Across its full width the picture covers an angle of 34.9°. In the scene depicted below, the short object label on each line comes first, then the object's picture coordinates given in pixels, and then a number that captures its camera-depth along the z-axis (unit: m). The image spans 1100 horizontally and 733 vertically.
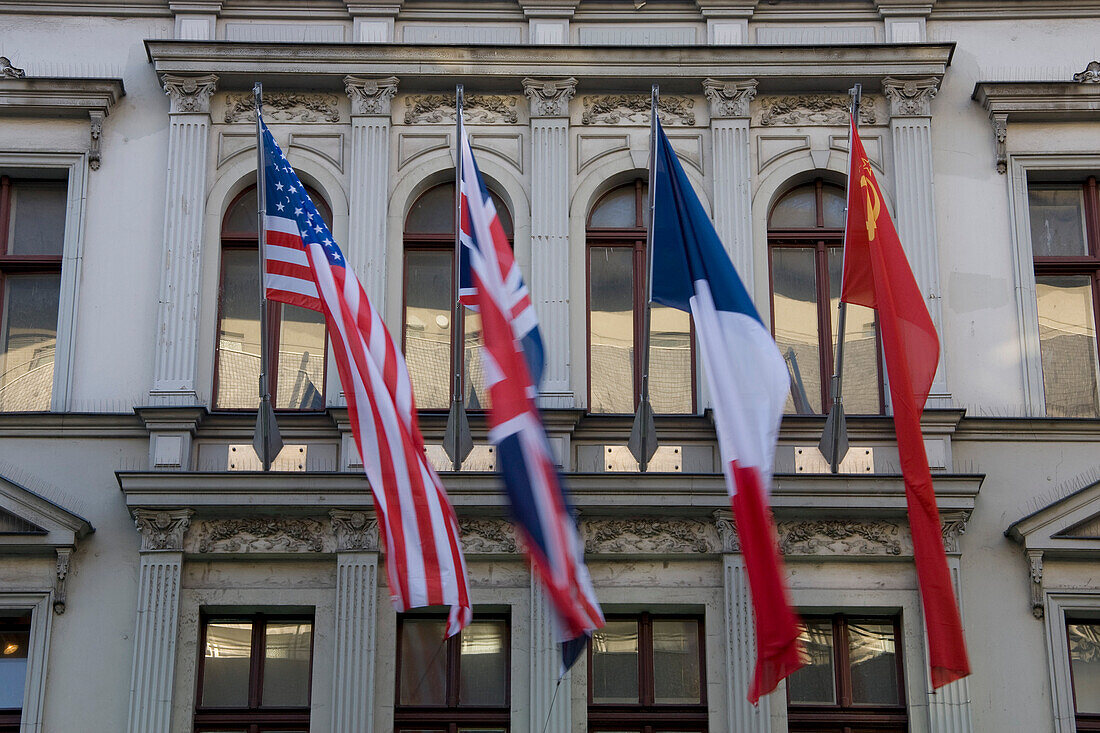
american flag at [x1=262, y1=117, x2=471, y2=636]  14.96
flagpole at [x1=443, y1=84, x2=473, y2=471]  16.53
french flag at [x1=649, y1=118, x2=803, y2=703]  14.49
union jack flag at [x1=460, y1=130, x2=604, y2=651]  14.41
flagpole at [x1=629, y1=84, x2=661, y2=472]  16.34
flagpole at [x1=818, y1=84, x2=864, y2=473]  17.00
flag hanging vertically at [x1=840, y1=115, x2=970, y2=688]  15.23
